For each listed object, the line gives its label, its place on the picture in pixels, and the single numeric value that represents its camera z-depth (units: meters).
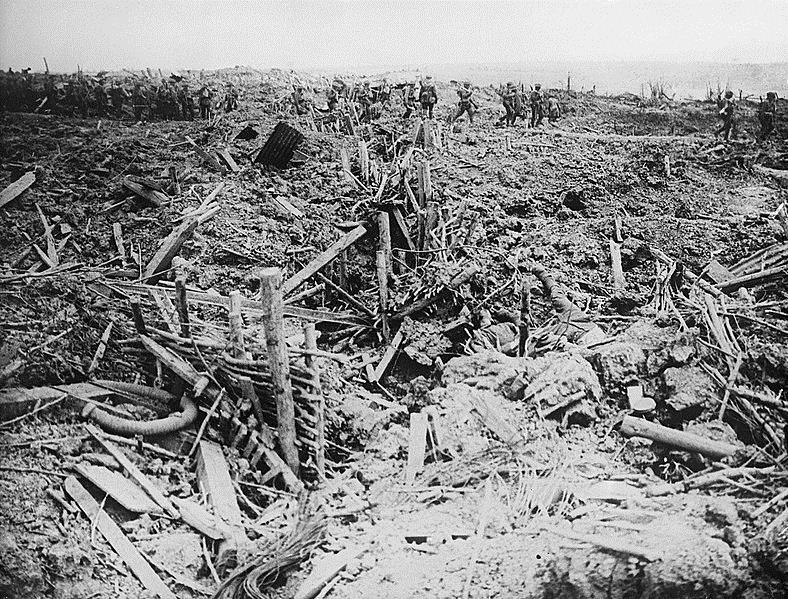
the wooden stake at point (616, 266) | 5.13
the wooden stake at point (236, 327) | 3.80
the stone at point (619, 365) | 3.97
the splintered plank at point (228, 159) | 6.50
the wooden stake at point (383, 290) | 5.39
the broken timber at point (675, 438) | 3.39
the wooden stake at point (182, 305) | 3.93
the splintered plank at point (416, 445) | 3.86
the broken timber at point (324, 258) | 5.64
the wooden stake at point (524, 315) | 4.60
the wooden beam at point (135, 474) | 3.31
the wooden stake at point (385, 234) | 5.86
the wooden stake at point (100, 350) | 3.88
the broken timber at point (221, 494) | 3.18
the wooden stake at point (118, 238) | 4.71
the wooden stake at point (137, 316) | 4.05
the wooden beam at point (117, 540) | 2.98
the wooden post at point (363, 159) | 7.44
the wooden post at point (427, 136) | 9.75
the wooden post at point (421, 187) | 6.45
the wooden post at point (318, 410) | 3.92
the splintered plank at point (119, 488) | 3.23
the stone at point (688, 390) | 3.63
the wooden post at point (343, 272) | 5.90
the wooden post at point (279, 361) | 3.54
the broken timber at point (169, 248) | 4.87
